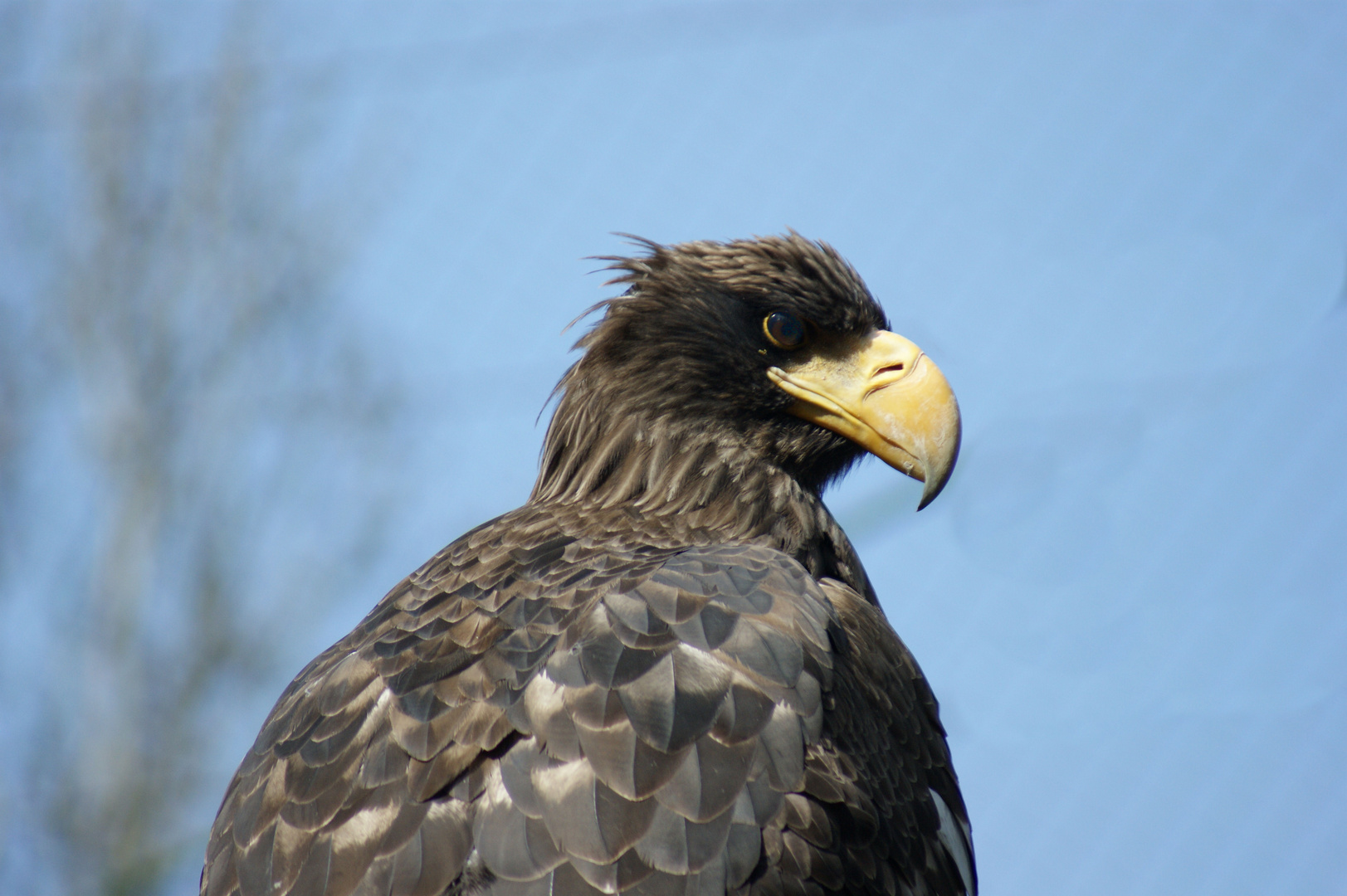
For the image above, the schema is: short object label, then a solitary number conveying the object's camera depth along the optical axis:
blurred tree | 21.11
